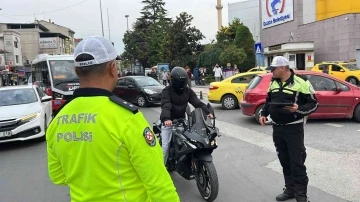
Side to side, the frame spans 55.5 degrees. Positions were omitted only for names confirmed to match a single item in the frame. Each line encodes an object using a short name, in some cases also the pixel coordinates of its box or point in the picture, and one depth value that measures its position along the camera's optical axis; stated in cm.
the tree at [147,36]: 5072
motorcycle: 408
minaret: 6066
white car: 765
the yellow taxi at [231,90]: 1277
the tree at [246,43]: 3659
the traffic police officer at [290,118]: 399
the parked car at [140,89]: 1505
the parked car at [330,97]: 900
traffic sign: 1797
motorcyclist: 460
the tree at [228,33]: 4265
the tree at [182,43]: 3741
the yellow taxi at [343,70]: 1975
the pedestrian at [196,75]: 2973
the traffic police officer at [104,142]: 153
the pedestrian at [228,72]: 2544
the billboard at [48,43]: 8306
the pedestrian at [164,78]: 2711
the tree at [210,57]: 3600
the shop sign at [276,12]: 3428
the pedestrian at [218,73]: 2623
